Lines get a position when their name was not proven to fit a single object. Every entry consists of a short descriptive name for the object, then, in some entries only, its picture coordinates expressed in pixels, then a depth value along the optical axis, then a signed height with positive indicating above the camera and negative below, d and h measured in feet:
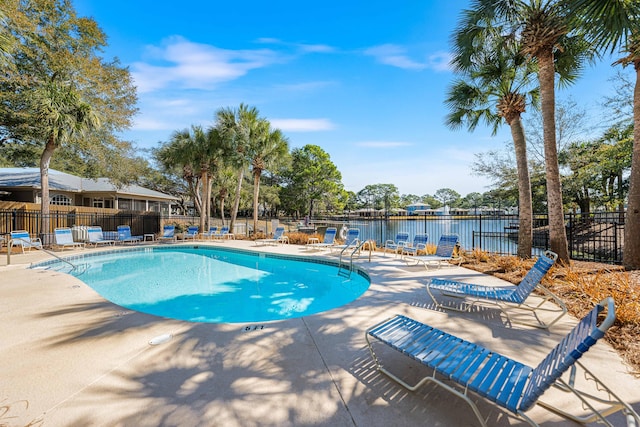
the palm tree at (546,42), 23.09 +14.78
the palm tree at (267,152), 57.72 +13.53
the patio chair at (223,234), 56.39 -3.63
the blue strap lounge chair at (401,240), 32.97 -2.95
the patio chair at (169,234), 52.75 -3.34
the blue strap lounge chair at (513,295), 13.10 -4.07
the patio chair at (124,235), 45.26 -2.95
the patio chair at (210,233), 55.07 -3.23
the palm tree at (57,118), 37.45 +14.09
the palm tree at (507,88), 27.48 +14.17
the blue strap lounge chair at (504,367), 5.72 -3.95
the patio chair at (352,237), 35.57 -2.78
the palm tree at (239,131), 56.70 +17.63
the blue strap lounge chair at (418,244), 30.71 -3.22
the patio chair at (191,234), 53.45 -3.31
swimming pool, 19.39 -6.22
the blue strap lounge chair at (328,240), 39.14 -3.49
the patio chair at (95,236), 41.39 -2.82
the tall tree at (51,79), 37.40 +21.18
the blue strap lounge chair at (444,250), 25.82 -3.40
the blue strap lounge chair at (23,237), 33.08 -2.32
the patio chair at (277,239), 48.47 -3.96
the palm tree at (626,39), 16.74 +11.39
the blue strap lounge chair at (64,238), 37.49 -2.73
